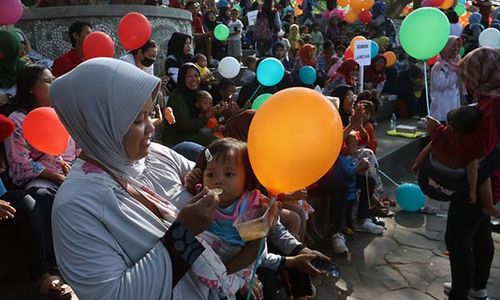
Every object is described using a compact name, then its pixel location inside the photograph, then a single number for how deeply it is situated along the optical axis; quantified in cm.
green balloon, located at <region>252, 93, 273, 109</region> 401
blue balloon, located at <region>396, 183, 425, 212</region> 485
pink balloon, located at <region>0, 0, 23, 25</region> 437
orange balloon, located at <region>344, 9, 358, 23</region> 1259
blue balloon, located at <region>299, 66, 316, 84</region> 686
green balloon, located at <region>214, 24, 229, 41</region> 893
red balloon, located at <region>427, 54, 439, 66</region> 748
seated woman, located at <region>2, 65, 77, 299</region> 265
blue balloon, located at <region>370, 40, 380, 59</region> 824
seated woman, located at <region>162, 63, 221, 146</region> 432
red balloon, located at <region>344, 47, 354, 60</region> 752
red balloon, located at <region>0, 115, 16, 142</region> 249
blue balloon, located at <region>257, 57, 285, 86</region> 551
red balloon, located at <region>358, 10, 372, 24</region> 1268
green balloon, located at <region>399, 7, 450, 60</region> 408
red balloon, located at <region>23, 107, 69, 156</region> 256
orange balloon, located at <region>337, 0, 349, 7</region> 1253
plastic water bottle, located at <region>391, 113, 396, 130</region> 784
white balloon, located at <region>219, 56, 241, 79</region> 628
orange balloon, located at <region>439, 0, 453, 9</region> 1063
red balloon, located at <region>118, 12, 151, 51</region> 444
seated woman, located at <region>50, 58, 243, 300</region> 125
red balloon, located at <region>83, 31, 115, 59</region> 390
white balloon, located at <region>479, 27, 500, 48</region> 689
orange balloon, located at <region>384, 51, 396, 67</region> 930
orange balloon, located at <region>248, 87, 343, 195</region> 172
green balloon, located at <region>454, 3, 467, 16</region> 1244
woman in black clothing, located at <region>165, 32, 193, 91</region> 572
